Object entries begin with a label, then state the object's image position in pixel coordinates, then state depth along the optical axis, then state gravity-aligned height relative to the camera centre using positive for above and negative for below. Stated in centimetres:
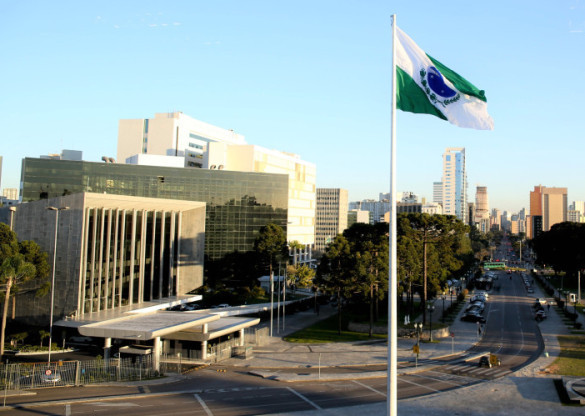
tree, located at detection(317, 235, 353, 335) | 5809 -282
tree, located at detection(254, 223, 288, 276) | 7738 -52
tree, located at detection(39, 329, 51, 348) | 4762 -902
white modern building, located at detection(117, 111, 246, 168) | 12519 +2511
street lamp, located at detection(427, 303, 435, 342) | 5455 -925
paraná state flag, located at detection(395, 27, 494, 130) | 1730 +528
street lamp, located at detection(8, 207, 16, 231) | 5828 +206
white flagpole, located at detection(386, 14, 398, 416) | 1603 -78
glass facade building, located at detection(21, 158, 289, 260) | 8950 +932
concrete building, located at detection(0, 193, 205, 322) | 5088 -109
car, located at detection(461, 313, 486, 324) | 6814 -925
